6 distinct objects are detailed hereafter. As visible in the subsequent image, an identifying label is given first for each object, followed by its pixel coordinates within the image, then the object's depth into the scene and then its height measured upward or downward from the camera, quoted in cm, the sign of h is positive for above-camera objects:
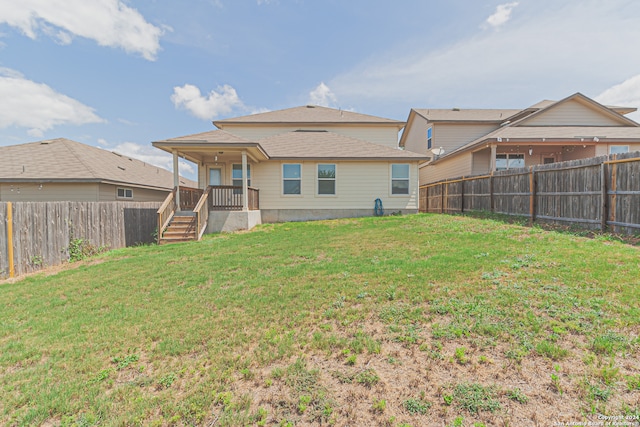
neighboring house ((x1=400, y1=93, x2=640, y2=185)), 1423 +385
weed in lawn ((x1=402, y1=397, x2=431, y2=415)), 211 -153
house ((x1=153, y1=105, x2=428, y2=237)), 1392 +132
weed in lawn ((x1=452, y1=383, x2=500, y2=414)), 209 -149
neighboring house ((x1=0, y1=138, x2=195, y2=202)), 1384 +162
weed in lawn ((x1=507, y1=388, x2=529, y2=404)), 213 -146
